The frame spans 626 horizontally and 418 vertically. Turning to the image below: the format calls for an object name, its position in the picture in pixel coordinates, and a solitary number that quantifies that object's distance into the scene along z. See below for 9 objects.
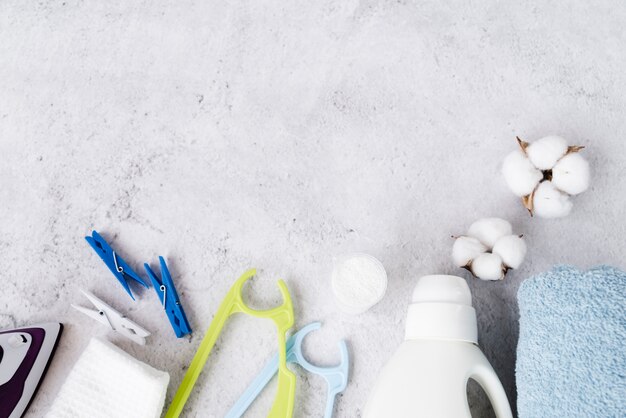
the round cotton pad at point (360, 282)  0.73
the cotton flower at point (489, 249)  0.71
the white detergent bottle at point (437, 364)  0.63
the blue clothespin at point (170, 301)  0.77
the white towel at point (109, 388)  0.73
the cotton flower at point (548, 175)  0.71
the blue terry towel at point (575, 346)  0.56
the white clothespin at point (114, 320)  0.77
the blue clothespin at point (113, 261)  0.78
